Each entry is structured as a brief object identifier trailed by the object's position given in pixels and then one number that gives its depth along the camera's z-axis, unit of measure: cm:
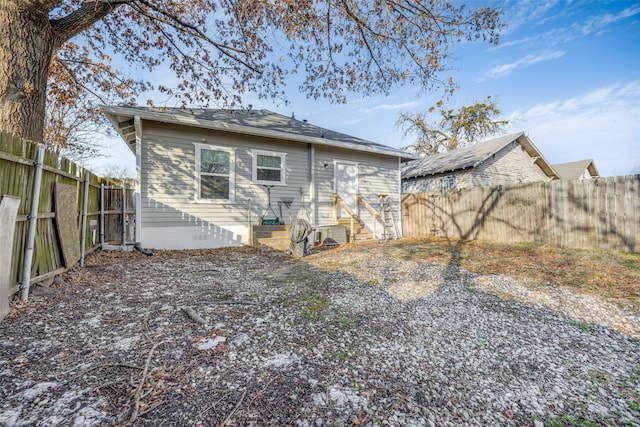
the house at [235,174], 680
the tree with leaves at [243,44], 443
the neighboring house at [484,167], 1370
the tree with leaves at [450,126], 2211
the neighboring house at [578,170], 2019
